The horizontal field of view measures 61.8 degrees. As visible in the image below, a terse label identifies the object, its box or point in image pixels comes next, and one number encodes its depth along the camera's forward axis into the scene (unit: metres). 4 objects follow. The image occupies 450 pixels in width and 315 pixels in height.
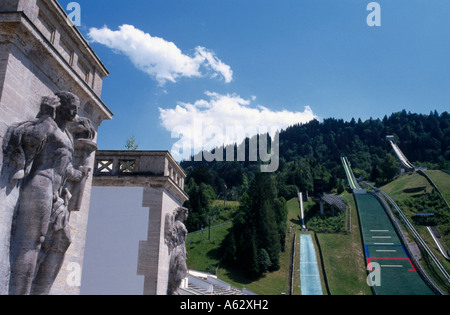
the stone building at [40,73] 6.00
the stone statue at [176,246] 12.77
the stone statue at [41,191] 6.12
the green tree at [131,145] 25.97
